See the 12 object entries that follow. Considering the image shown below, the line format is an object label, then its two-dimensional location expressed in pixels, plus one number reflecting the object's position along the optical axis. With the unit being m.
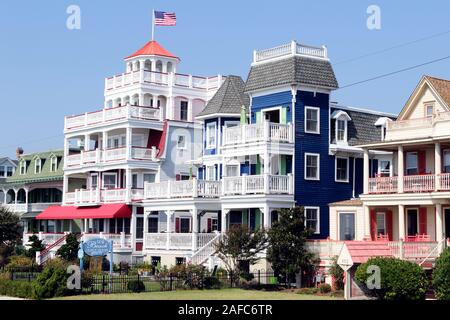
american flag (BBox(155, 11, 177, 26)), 64.94
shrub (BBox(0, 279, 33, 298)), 41.28
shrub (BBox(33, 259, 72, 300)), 40.31
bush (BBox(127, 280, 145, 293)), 42.53
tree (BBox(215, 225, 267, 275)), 46.00
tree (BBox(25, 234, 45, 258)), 64.06
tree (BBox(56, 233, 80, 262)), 59.69
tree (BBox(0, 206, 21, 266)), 69.31
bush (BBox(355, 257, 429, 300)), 37.53
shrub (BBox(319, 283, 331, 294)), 43.00
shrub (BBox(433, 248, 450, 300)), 37.62
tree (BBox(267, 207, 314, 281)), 45.50
